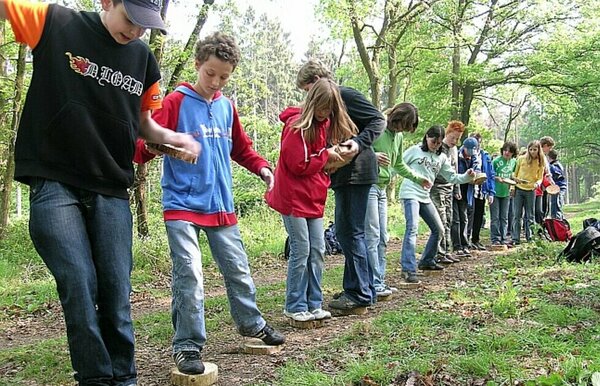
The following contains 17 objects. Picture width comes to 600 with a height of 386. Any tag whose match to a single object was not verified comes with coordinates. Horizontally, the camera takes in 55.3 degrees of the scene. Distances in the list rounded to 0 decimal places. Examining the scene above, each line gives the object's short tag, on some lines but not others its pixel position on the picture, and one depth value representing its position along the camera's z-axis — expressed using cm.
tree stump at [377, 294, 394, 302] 613
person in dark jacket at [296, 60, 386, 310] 533
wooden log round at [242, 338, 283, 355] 410
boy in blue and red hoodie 358
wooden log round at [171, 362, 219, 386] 340
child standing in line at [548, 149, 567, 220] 1306
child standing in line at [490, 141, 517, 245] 1122
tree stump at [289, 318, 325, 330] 487
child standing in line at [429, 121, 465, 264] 858
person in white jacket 704
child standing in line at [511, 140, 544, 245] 1103
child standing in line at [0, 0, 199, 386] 258
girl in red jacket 474
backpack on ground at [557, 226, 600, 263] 748
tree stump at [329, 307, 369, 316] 537
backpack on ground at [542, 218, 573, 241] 1052
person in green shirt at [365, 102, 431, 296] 600
